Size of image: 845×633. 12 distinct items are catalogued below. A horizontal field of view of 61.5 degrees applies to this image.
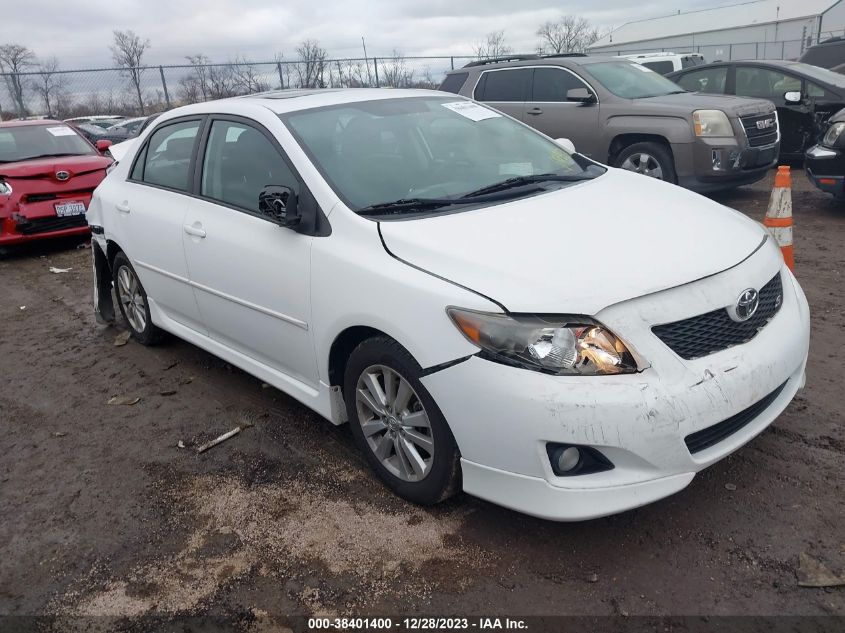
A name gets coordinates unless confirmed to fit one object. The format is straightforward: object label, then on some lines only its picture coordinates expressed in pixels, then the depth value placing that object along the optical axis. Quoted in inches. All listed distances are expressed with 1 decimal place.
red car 326.3
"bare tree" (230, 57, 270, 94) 766.7
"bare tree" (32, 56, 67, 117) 724.3
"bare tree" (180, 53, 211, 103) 757.3
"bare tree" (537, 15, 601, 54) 1706.4
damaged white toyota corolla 97.5
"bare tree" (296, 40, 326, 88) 786.2
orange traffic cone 191.3
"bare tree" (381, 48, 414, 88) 839.7
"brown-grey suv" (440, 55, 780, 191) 307.0
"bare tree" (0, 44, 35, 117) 701.3
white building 1950.1
